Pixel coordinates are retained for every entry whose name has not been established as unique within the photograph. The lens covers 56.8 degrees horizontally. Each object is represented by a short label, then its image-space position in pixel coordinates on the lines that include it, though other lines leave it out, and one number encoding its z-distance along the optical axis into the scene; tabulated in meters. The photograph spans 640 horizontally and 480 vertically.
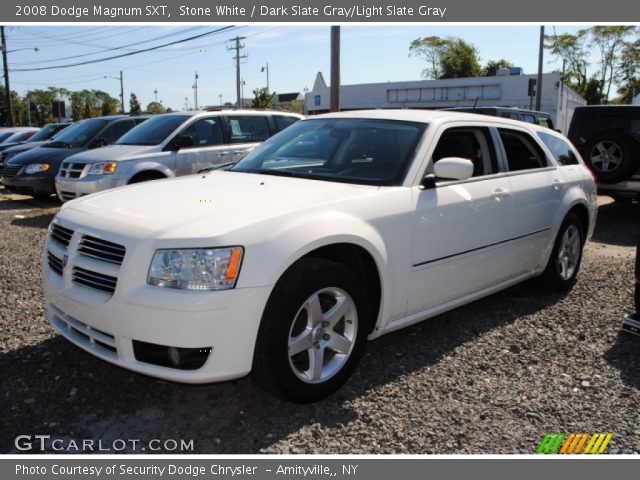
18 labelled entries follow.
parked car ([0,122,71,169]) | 14.55
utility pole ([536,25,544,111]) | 27.62
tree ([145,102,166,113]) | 95.40
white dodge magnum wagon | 2.84
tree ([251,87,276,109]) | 51.53
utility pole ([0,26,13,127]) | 34.19
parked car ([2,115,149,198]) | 10.91
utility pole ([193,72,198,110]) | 112.31
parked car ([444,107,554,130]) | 12.14
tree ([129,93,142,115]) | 77.79
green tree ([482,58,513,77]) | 73.50
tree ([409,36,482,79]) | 72.88
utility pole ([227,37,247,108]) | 58.62
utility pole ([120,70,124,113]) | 87.29
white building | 39.59
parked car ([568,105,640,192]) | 9.22
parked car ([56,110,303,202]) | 8.84
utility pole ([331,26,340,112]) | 14.35
